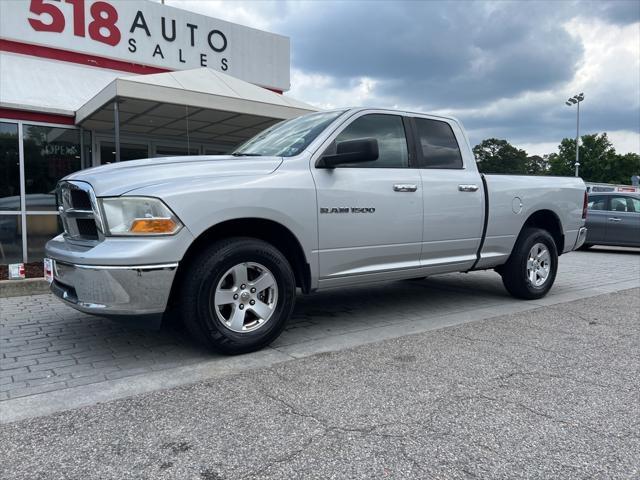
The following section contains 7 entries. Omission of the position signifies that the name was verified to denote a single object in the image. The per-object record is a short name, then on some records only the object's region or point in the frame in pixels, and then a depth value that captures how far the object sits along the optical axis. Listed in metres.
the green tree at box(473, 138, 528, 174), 65.88
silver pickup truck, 3.44
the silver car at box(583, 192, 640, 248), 12.71
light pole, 45.28
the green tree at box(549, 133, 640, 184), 72.94
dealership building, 8.84
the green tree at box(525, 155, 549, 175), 90.75
